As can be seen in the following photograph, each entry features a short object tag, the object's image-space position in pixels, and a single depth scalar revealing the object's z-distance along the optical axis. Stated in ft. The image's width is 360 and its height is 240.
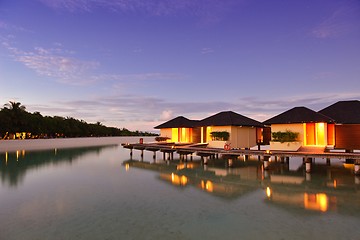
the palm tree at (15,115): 177.37
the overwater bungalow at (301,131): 55.01
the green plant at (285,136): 55.36
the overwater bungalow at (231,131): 67.41
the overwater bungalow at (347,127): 56.08
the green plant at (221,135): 67.21
